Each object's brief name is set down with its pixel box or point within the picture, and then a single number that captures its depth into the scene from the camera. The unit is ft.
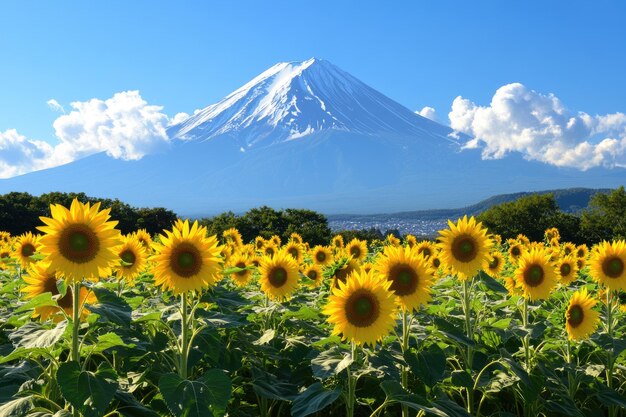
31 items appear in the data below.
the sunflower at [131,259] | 21.16
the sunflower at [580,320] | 19.01
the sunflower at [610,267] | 22.26
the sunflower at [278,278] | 21.36
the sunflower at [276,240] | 52.02
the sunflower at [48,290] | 14.39
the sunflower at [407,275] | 15.69
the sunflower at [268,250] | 37.91
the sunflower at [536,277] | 21.13
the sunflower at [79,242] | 12.93
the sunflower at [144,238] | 30.51
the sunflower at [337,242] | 51.78
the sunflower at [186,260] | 14.53
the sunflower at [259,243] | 52.49
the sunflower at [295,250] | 35.04
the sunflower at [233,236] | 47.38
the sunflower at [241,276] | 27.40
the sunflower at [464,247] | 18.56
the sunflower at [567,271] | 28.09
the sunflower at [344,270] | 17.54
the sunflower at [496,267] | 30.48
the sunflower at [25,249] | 27.96
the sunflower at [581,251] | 47.41
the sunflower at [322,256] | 35.65
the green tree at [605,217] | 211.18
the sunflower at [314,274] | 27.48
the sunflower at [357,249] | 38.45
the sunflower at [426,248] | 33.72
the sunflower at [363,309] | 14.02
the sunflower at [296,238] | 52.20
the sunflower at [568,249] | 46.50
